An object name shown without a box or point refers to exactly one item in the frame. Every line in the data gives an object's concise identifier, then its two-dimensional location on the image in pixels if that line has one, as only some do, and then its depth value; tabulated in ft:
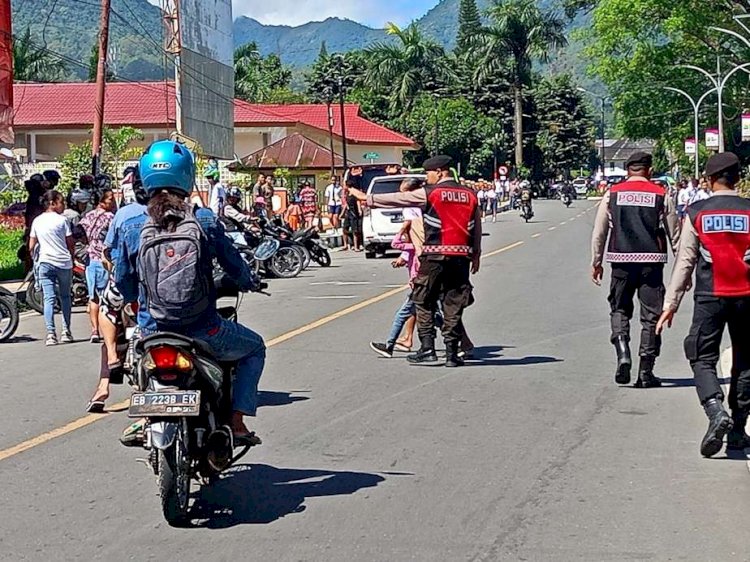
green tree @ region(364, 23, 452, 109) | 270.67
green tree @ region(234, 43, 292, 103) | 298.76
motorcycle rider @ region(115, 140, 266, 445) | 20.71
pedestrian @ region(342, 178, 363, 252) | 106.32
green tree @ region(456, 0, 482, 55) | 344.37
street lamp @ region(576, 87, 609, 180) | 336.49
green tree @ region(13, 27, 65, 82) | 243.32
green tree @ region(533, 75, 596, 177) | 327.88
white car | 93.25
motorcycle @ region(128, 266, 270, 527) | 20.01
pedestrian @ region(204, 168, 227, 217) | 77.00
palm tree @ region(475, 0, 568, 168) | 276.00
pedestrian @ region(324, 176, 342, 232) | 122.72
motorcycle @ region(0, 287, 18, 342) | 47.78
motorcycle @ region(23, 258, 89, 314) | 57.31
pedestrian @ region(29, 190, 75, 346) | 46.11
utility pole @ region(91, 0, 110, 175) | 93.56
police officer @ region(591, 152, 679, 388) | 34.01
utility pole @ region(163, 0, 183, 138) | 130.00
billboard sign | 134.51
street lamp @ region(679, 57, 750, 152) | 174.19
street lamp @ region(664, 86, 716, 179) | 189.69
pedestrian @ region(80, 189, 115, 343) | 36.35
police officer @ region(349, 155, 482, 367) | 36.91
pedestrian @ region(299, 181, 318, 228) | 116.67
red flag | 90.38
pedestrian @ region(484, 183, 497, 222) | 164.09
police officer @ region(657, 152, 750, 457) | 25.48
